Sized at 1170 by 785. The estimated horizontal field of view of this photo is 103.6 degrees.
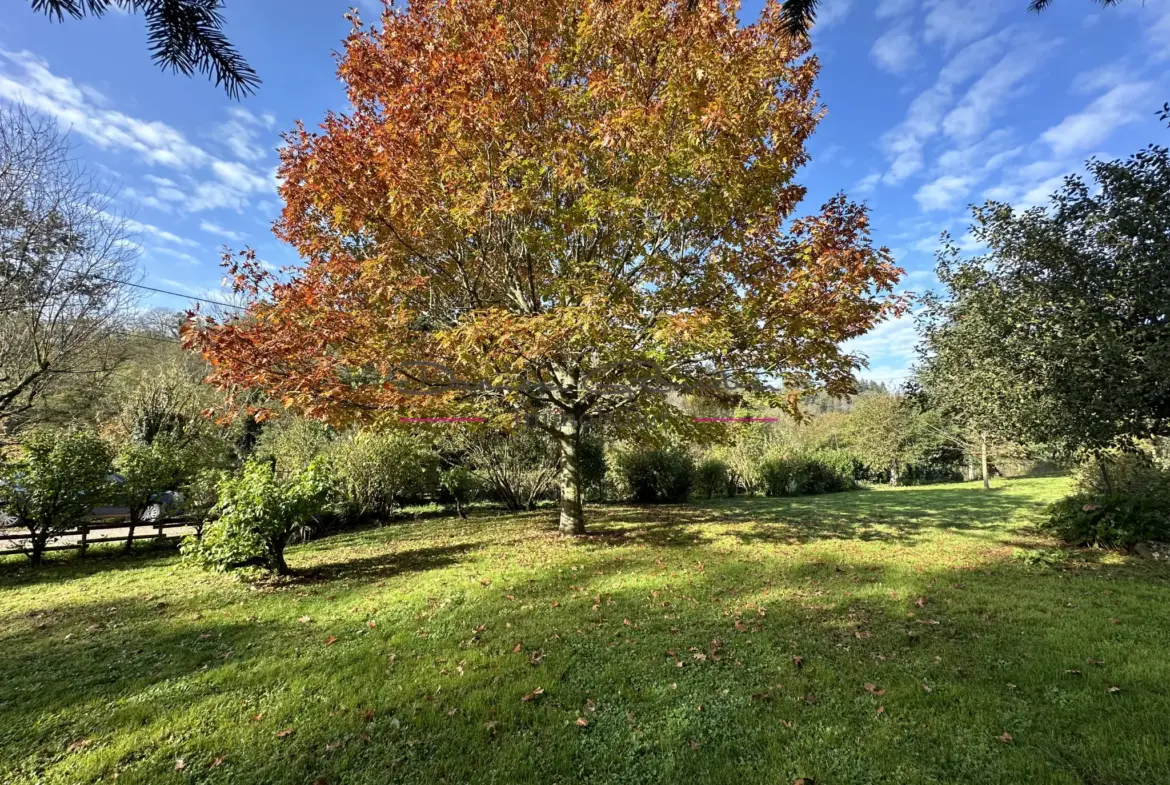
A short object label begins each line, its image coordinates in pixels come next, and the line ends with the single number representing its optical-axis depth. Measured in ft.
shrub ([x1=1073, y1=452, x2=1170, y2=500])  27.43
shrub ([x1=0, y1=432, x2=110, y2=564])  26.73
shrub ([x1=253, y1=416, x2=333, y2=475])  42.33
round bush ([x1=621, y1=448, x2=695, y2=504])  56.18
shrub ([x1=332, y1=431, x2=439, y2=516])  40.47
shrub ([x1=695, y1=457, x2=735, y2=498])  63.05
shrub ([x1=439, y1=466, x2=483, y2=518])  44.83
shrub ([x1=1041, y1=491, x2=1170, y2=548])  24.21
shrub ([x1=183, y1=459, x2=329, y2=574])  21.56
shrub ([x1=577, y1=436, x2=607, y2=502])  54.29
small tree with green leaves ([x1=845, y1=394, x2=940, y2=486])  88.84
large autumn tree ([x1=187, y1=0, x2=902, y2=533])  21.58
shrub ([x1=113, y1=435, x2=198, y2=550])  31.17
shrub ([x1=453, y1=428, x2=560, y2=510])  46.16
